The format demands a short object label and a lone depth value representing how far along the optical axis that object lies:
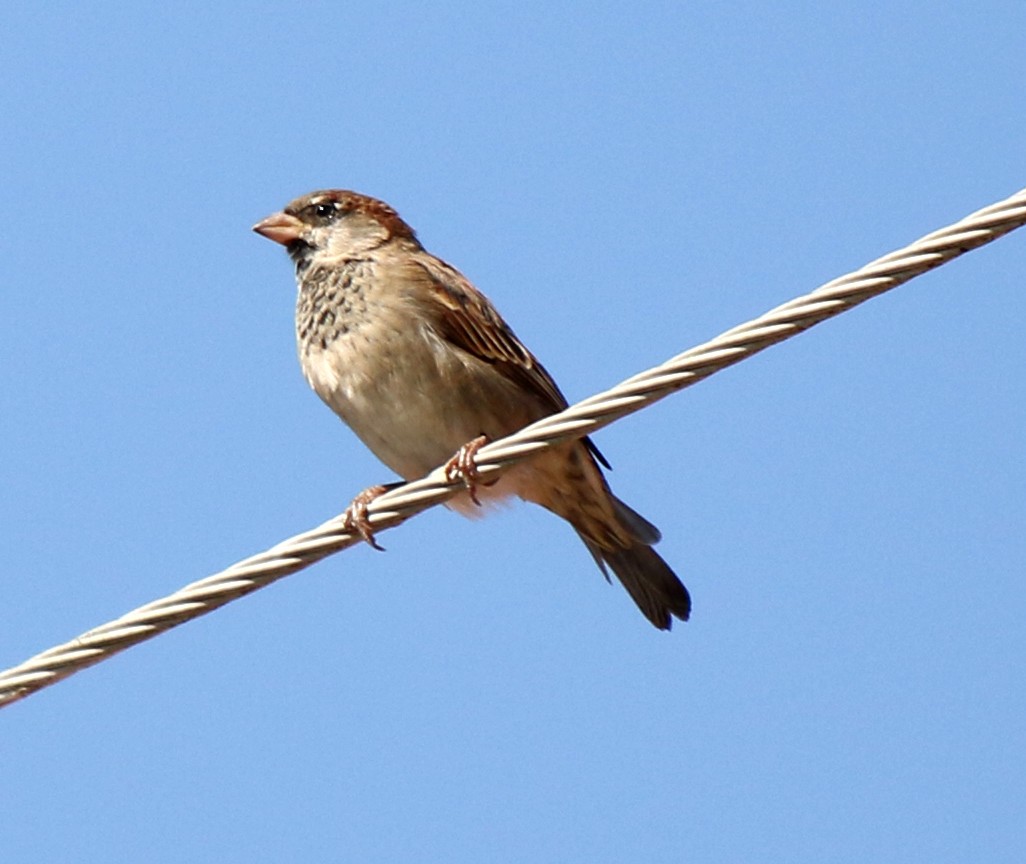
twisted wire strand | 7.72
